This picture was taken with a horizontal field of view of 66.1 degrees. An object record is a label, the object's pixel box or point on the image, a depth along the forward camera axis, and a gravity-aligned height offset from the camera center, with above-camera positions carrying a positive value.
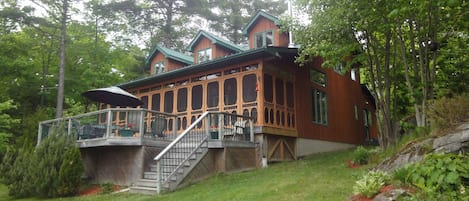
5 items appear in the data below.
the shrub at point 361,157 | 10.16 -0.23
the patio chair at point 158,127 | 11.60 +0.76
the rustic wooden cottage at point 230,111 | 10.70 +1.52
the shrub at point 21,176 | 10.72 -0.73
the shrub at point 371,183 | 5.59 -0.55
